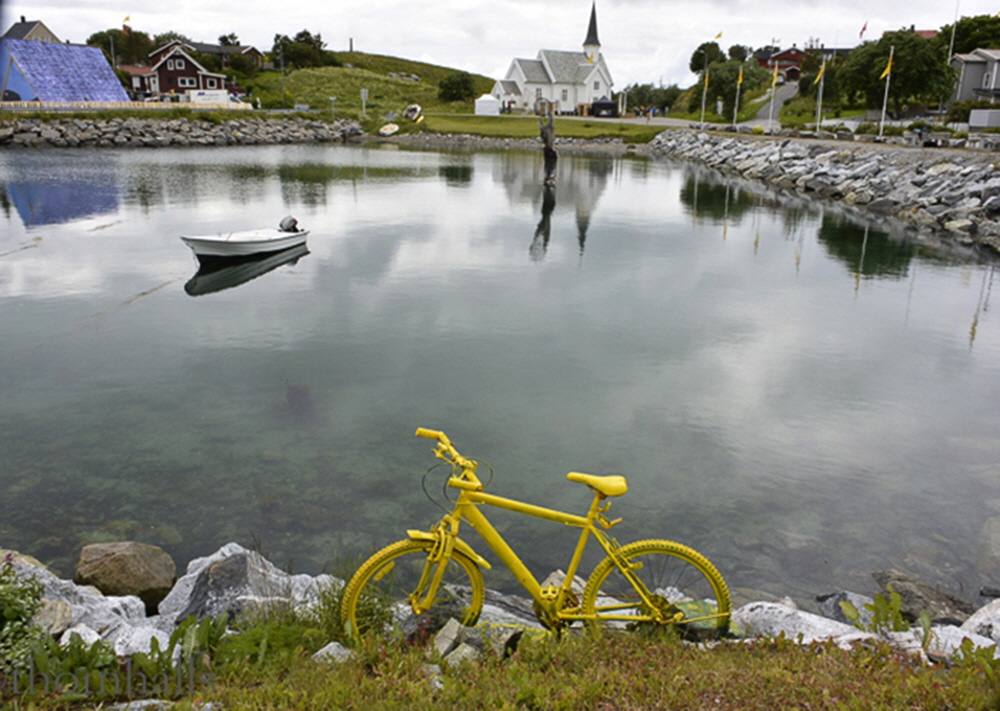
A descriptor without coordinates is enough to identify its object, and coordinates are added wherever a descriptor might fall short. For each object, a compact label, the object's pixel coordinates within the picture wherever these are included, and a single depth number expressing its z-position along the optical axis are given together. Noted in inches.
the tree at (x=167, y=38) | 5339.6
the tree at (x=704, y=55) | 4281.5
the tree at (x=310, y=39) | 5231.3
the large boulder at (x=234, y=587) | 226.2
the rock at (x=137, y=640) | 199.6
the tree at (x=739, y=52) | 4881.9
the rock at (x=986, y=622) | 220.4
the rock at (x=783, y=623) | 208.7
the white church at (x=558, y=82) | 4215.1
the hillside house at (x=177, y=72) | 3964.1
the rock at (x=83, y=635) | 193.2
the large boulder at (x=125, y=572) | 253.4
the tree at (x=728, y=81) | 3585.1
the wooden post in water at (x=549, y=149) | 1685.5
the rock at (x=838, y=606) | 250.4
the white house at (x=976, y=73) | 2679.6
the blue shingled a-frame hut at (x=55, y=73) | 2903.5
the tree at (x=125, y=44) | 5088.6
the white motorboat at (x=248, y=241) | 788.6
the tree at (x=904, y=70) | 2471.7
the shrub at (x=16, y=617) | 173.3
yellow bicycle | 195.8
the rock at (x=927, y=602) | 249.8
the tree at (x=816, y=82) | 3141.5
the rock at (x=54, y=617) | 198.1
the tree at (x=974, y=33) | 3166.8
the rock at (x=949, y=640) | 191.5
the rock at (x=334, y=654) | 182.4
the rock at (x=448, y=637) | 189.7
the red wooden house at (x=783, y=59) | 5132.9
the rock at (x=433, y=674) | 170.4
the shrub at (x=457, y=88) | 4291.3
